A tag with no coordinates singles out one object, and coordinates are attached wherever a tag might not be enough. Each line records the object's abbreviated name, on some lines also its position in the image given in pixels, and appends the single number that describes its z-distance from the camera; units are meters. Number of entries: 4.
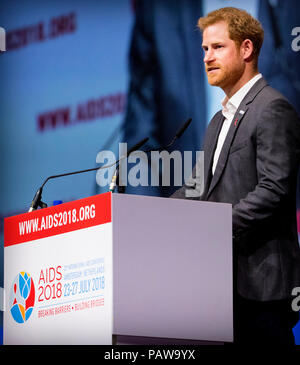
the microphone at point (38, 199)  6.96
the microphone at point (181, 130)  7.18
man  6.66
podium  5.62
